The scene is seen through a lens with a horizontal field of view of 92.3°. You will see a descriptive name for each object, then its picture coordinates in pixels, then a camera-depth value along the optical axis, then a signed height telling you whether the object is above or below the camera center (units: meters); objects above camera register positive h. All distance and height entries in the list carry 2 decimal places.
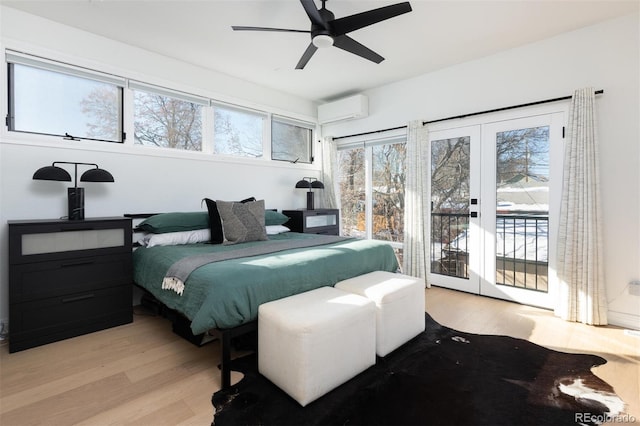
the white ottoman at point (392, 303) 2.11 -0.67
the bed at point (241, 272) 1.81 -0.44
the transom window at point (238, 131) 4.06 +1.12
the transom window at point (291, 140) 4.76 +1.16
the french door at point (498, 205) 3.20 +0.08
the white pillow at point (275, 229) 3.86 -0.23
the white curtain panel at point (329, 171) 5.11 +0.68
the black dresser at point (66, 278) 2.32 -0.56
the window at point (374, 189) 4.52 +0.36
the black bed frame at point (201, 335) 1.80 -0.83
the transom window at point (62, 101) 2.71 +1.06
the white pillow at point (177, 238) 2.94 -0.27
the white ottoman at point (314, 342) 1.62 -0.74
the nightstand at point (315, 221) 4.41 -0.14
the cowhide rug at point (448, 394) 1.55 -1.03
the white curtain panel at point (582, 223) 2.79 -0.10
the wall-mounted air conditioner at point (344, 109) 4.59 +1.60
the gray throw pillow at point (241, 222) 3.15 -0.12
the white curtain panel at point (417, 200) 4.00 +0.16
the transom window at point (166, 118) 3.39 +1.10
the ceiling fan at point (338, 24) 2.07 +1.36
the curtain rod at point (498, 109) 2.98 +1.15
